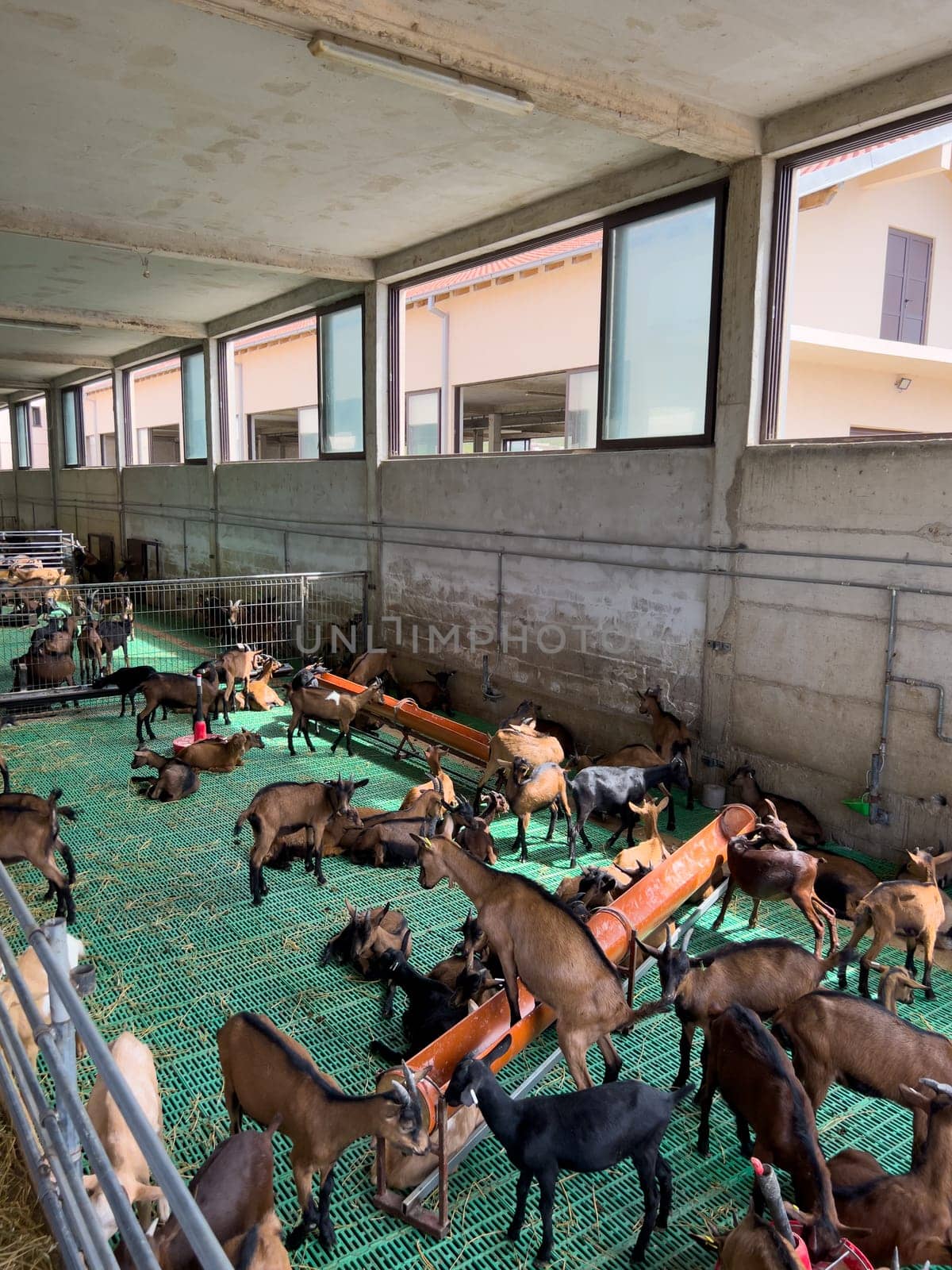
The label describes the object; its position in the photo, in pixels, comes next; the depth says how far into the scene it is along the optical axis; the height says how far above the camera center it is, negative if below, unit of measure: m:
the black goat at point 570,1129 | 2.90 -1.99
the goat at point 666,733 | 7.22 -1.83
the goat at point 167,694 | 8.43 -1.84
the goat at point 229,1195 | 2.48 -1.99
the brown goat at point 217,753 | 7.49 -2.12
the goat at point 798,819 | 6.25 -2.16
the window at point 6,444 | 35.34 +1.83
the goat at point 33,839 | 5.01 -1.90
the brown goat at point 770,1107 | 2.70 -1.99
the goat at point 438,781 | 6.44 -2.09
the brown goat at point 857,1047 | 3.31 -1.97
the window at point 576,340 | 7.41 +2.01
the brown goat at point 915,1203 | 2.74 -2.12
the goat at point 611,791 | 6.16 -1.96
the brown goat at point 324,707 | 8.27 -1.90
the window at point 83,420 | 24.27 +2.04
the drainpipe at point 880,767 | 6.09 -1.75
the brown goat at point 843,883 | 5.13 -2.14
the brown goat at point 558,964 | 3.55 -1.85
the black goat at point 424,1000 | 3.94 -2.20
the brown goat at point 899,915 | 4.46 -1.99
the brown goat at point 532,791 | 6.13 -1.97
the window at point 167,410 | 16.84 +2.06
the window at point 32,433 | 29.73 +1.90
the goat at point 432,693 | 9.77 -2.08
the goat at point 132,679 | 9.18 -1.87
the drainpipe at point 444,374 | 14.57 +2.10
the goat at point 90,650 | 10.22 -1.78
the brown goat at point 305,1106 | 2.89 -1.97
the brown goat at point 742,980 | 3.64 -1.93
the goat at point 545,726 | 8.34 -2.08
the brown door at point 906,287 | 12.93 +3.11
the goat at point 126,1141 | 2.72 -2.01
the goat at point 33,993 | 3.38 -1.93
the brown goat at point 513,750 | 6.84 -1.88
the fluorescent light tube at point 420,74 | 5.15 +2.49
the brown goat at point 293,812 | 5.45 -1.93
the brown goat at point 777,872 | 4.79 -1.95
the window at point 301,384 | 12.09 +1.95
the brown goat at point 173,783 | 6.93 -2.19
